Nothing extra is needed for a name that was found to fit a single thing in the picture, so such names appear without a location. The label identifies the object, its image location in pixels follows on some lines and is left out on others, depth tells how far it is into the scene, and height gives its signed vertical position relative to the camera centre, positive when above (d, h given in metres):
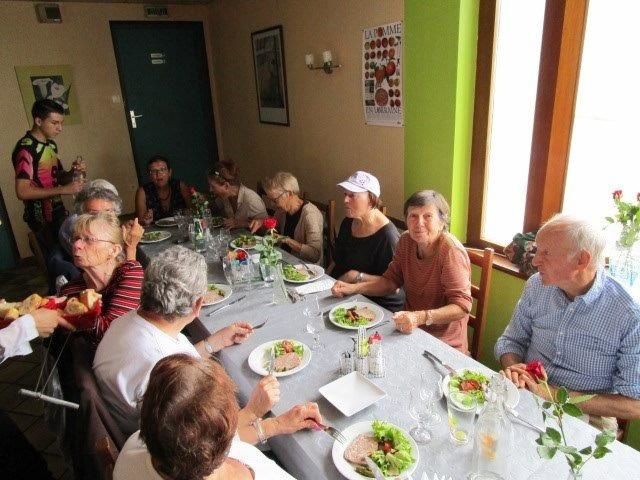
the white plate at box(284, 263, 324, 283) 2.20 -0.89
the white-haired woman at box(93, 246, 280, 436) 1.35 -0.72
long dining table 1.07 -0.88
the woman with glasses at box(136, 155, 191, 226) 3.64 -0.77
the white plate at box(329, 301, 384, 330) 1.73 -0.88
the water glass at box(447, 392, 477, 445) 1.15 -0.85
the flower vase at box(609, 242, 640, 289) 1.78 -0.73
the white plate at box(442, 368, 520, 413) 1.24 -0.85
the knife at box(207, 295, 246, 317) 1.96 -0.91
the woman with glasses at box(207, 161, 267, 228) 3.30 -0.71
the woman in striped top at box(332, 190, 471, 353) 1.85 -0.79
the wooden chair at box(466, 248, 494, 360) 1.97 -0.92
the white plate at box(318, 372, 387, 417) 1.29 -0.87
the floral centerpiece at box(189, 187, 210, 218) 3.11 -0.74
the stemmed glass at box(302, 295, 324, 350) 1.65 -0.88
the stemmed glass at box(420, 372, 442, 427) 1.21 -0.87
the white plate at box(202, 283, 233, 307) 2.03 -0.90
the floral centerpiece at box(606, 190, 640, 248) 1.76 -0.55
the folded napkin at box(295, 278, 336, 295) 2.08 -0.89
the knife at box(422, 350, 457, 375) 1.41 -0.87
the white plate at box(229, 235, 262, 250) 2.73 -0.90
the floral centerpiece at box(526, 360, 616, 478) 0.83 -0.66
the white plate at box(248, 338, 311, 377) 1.47 -0.89
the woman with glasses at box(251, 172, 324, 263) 2.79 -0.79
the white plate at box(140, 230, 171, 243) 2.98 -0.90
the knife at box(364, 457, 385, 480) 1.03 -0.85
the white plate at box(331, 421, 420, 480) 1.06 -0.88
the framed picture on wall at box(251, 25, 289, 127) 4.14 +0.17
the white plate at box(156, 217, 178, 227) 3.35 -0.91
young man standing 3.27 -0.51
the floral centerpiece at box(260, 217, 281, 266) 2.16 -0.75
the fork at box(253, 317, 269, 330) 1.80 -0.90
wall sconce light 3.36 +0.21
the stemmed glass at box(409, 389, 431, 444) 1.16 -0.87
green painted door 5.02 +0.05
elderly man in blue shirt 1.36 -0.77
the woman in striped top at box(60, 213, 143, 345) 1.81 -0.67
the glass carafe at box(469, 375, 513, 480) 1.03 -0.80
